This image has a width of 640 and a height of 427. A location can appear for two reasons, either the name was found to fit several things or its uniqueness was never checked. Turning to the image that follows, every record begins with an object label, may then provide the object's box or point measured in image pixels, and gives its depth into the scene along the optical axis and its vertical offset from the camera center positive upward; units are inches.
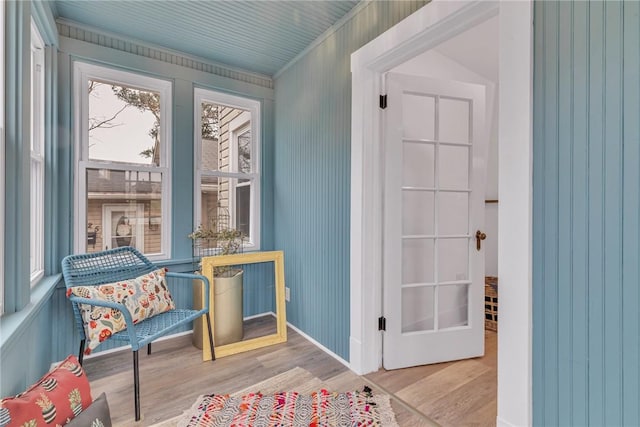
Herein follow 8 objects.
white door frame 48.4 +7.2
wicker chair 66.8 -18.6
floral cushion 69.7 -22.6
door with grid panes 81.0 -2.5
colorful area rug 62.3 -42.4
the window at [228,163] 110.4 +18.2
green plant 102.8 -11.0
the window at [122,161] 90.8 +15.8
